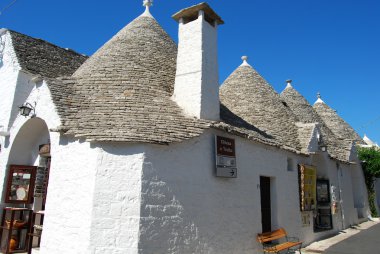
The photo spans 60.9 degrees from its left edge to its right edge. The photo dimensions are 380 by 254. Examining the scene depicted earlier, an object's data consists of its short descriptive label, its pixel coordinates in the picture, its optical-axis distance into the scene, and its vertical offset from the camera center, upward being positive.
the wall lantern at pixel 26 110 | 7.71 +1.89
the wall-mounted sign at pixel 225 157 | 7.32 +0.85
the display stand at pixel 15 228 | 7.92 -0.92
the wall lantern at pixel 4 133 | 8.82 +1.53
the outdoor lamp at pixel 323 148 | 12.07 +1.77
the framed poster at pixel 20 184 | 8.35 +0.16
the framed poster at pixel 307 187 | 10.50 +0.30
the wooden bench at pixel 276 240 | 7.94 -1.22
